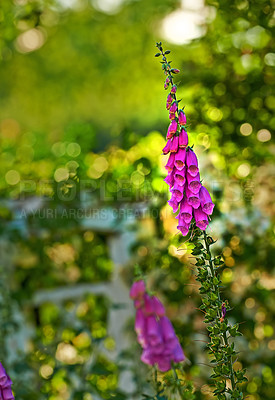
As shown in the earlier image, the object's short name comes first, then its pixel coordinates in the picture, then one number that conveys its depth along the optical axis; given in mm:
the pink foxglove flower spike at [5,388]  1808
